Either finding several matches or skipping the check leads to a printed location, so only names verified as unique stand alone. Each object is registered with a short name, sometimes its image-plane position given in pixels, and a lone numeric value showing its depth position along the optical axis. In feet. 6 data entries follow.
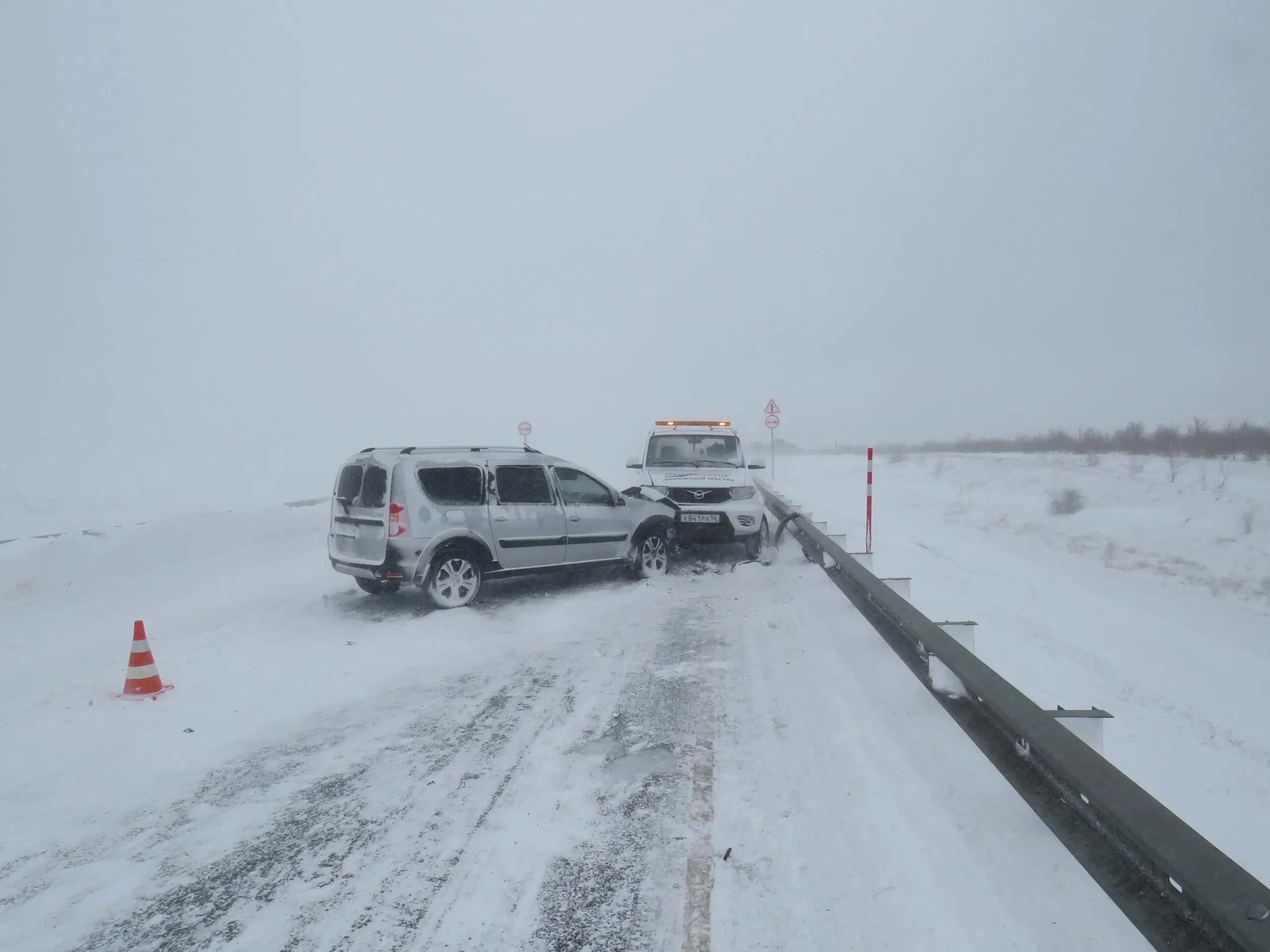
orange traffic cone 18.72
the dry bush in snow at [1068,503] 61.67
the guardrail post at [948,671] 15.19
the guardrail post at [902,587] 23.67
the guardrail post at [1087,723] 12.00
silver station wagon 26.27
